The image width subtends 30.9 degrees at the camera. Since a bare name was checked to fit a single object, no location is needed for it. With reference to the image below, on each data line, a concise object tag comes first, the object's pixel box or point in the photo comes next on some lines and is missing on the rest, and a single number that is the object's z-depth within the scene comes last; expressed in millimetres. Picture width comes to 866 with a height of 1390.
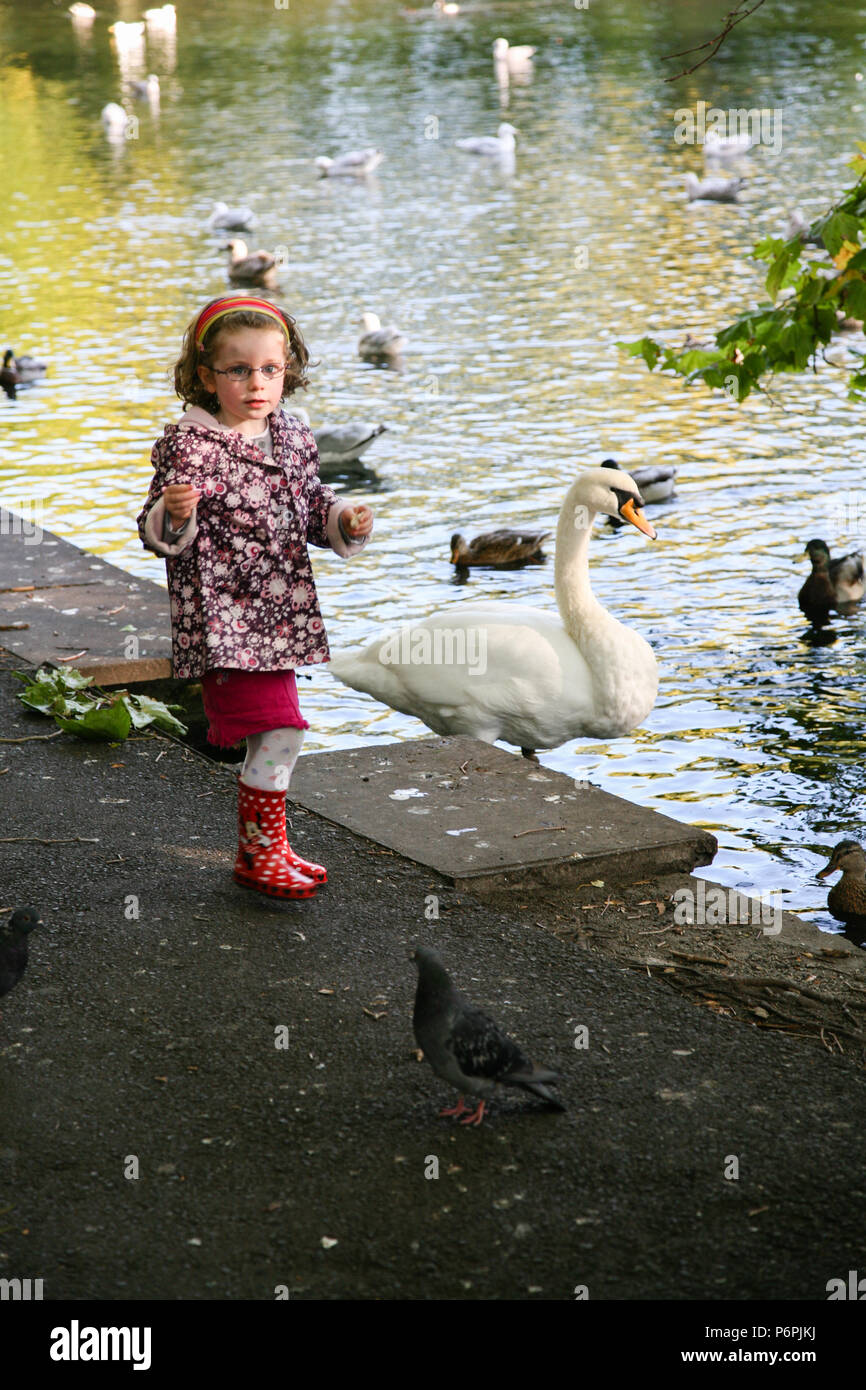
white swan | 6805
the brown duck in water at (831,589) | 8945
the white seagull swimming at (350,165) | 23875
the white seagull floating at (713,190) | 20812
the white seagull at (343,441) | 11695
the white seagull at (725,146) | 23444
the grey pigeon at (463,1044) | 3375
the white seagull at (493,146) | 24547
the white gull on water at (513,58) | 34781
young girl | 4457
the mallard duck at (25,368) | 14758
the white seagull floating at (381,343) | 14664
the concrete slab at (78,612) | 6809
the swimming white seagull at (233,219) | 20312
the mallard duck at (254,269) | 17547
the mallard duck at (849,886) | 5723
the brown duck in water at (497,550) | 9828
